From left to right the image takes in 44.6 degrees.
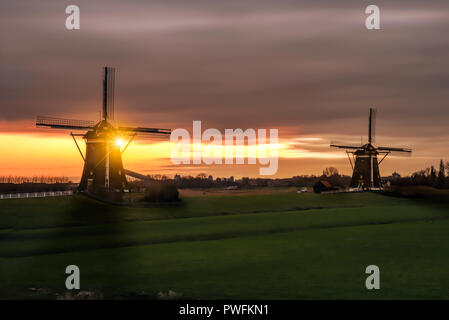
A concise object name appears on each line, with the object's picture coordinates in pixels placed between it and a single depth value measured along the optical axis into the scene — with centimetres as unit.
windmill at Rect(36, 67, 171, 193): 5766
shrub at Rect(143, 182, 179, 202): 5878
